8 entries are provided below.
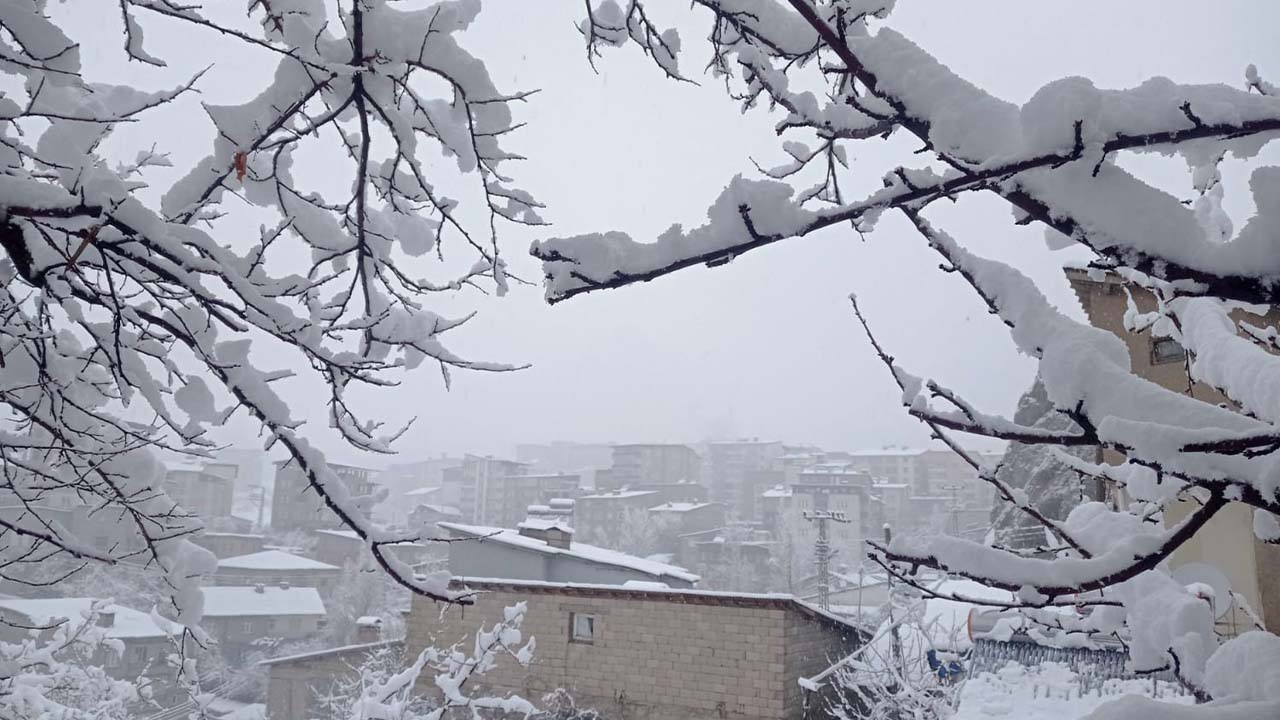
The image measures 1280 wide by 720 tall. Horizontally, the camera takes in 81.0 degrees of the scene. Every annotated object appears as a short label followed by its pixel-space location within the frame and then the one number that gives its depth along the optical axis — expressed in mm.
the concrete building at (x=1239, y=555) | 7916
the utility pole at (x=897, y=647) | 10865
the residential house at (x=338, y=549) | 41469
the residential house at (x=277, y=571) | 35125
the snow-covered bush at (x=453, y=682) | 6340
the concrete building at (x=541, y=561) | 16266
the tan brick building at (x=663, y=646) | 11398
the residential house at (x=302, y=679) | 19641
